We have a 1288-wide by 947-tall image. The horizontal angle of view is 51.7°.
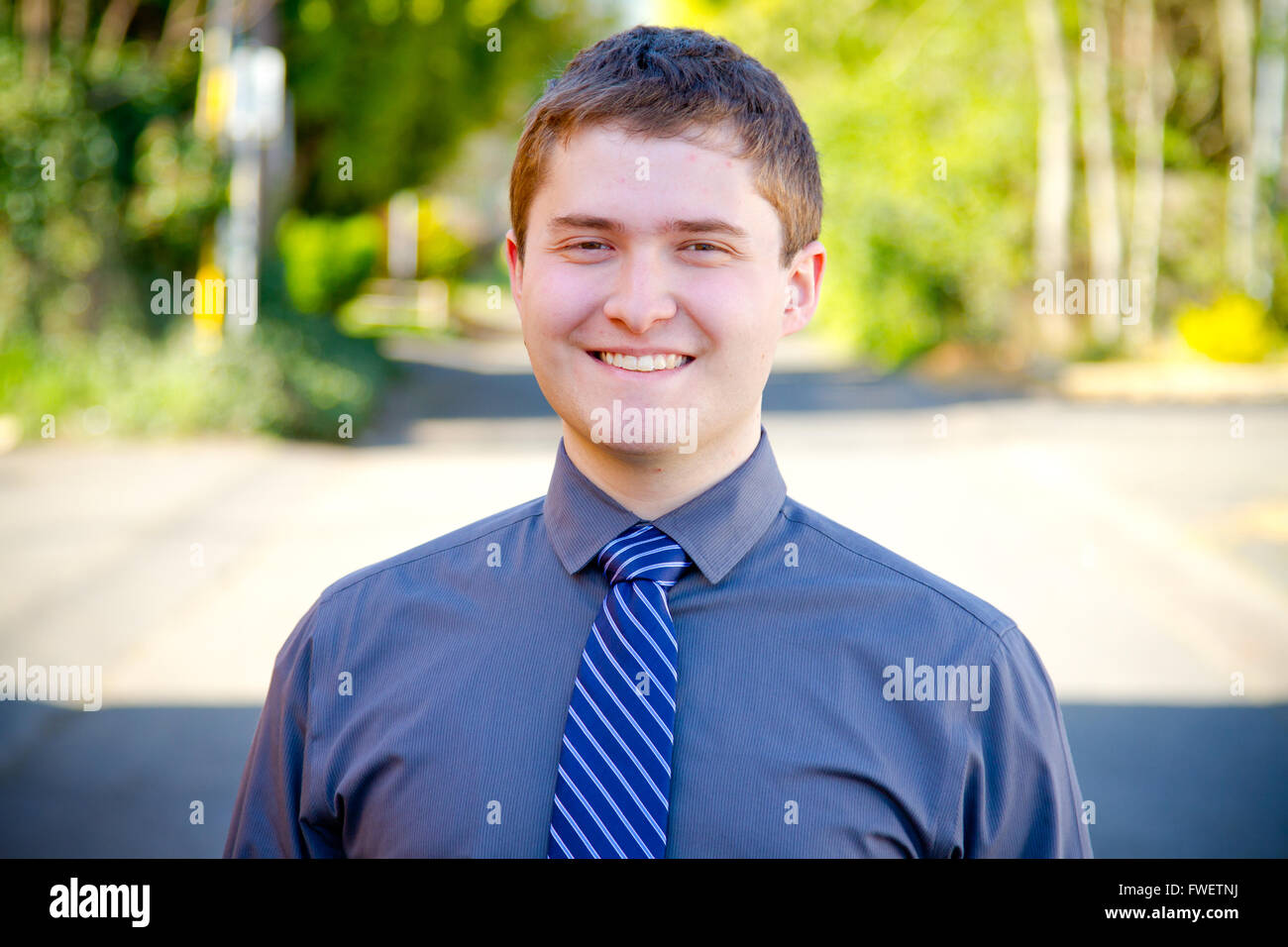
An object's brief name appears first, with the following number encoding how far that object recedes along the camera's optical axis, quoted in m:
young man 1.83
